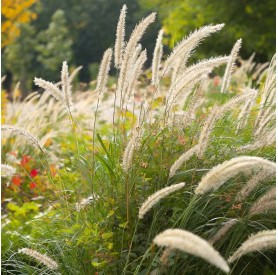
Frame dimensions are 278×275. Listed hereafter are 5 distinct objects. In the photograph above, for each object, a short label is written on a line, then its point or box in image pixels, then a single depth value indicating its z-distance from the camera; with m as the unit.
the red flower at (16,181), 5.26
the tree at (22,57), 36.41
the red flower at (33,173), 5.58
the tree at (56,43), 33.42
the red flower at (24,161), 5.97
